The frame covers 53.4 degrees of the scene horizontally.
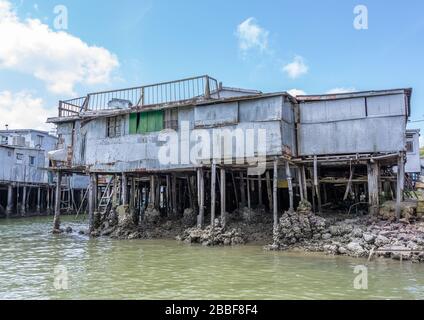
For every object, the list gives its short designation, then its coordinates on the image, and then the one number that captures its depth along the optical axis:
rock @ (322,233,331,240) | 16.48
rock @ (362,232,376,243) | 15.09
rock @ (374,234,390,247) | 14.68
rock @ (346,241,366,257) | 14.44
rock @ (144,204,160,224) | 22.98
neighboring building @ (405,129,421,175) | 31.77
